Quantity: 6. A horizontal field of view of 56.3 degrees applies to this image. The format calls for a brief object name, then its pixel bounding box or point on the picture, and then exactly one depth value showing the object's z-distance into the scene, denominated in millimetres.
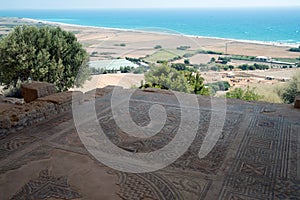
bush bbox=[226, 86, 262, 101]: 11304
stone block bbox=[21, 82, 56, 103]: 5922
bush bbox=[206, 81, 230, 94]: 11097
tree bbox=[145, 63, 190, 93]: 10180
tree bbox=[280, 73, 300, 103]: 11812
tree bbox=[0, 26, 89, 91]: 11703
